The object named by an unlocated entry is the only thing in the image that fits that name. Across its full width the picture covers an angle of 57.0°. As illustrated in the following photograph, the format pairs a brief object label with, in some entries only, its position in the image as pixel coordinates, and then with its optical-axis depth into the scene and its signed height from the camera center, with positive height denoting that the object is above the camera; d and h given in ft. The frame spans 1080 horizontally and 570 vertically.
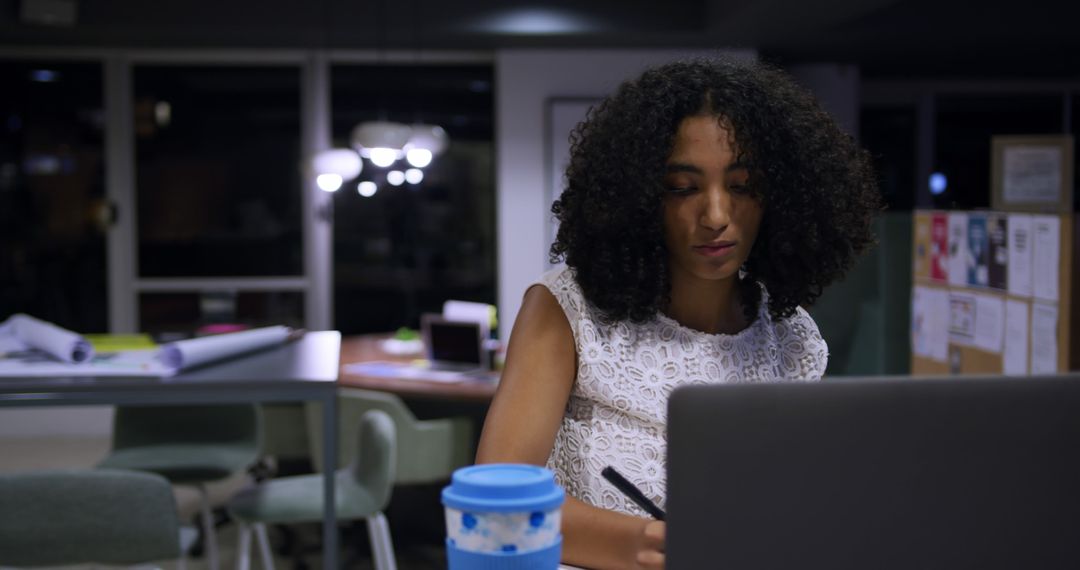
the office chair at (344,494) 8.17 -2.26
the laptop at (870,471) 2.16 -0.54
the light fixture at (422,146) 13.83 +1.17
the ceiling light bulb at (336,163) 13.38 +0.90
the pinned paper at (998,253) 9.62 -0.25
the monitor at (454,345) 12.61 -1.48
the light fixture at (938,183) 23.27 +1.04
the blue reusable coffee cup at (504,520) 2.10 -0.62
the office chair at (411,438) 10.65 -2.30
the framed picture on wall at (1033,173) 9.92 +0.55
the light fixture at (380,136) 13.03 +1.22
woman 3.50 -0.10
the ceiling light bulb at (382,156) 13.24 +0.98
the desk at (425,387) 11.28 -1.84
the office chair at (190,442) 9.52 -2.17
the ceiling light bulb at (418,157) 13.87 +1.01
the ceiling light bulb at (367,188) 16.56 +0.70
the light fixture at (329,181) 13.61 +0.66
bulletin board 8.85 -0.64
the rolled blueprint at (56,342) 5.44 -0.63
